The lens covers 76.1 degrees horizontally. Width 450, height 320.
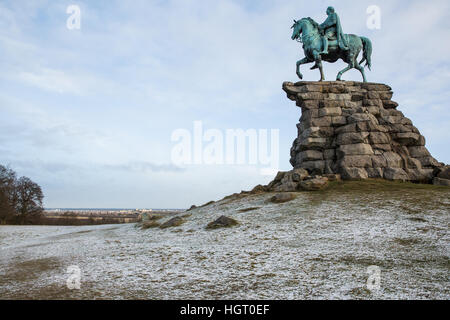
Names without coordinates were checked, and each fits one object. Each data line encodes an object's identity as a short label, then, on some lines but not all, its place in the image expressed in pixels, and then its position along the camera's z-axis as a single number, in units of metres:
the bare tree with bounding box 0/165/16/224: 36.72
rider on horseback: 27.42
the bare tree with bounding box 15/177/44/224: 41.53
